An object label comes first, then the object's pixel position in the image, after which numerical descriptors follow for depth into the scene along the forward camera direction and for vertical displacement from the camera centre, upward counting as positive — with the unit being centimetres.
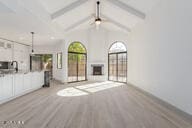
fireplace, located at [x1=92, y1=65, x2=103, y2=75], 659 -44
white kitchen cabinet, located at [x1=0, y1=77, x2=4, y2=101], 271 -72
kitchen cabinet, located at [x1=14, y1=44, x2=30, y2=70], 582 +54
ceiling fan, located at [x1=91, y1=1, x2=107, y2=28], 368 +259
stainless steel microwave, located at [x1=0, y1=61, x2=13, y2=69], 496 -8
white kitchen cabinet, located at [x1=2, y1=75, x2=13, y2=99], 281 -73
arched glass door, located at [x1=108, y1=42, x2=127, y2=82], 599 +13
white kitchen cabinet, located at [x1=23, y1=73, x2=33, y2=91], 364 -72
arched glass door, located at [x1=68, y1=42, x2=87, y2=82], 602 +12
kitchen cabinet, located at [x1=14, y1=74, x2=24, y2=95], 321 -73
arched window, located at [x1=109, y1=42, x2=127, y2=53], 605 +112
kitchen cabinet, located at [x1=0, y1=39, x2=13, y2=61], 485 +73
